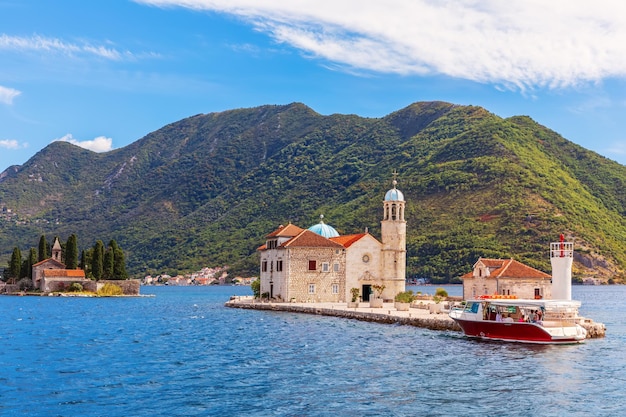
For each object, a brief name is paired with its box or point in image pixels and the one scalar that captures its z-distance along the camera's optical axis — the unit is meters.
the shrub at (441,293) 74.41
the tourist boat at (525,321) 45.75
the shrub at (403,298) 70.31
